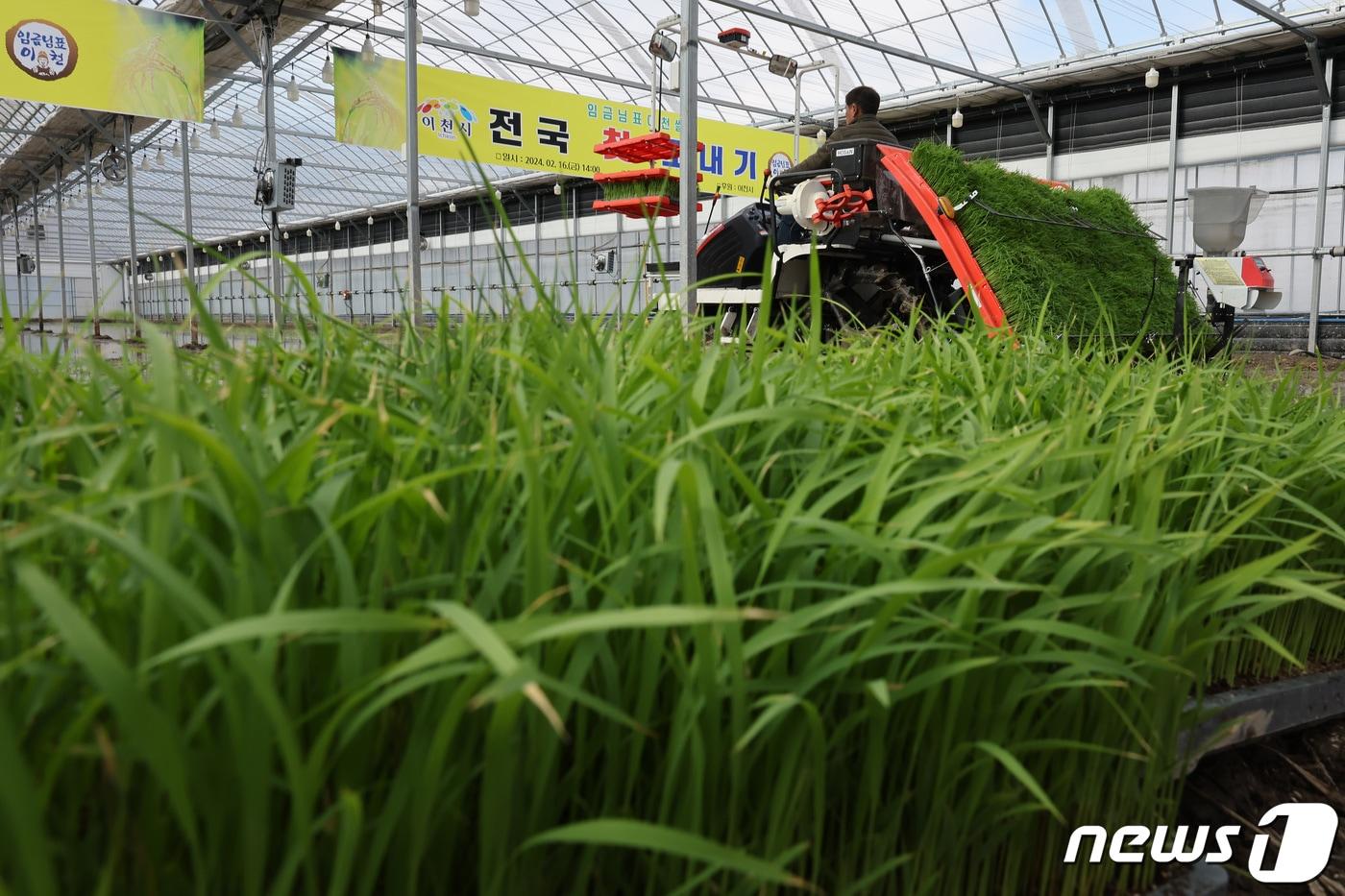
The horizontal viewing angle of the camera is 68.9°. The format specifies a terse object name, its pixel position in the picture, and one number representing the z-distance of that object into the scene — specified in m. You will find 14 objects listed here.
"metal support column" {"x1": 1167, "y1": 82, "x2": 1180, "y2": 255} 11.19
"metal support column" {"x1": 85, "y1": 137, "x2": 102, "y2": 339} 17.64
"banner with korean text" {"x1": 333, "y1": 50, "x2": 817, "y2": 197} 9.41
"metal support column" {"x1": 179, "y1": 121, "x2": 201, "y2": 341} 10.55
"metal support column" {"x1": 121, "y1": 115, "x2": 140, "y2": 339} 10.49
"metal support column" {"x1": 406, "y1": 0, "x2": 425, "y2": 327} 7.16
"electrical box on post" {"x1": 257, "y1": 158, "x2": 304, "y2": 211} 8.13
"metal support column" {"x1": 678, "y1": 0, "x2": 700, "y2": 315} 5.08
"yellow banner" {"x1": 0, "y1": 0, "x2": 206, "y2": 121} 8.08
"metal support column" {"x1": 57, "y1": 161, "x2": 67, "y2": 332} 19.95
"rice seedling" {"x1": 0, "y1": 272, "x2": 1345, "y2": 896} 0.47
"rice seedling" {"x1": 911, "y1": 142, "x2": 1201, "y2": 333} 3.26
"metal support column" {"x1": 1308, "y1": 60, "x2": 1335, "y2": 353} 9.27
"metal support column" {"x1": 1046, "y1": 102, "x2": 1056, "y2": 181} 12.55
